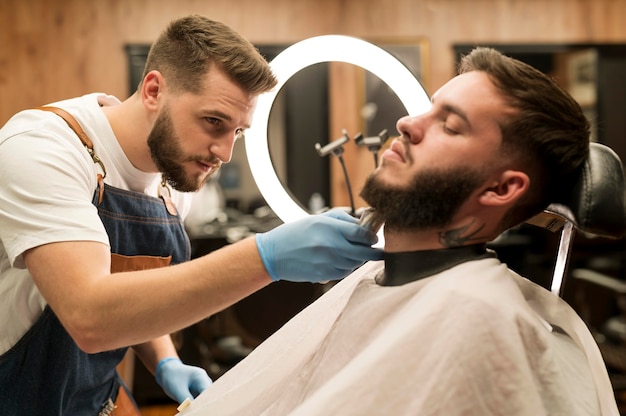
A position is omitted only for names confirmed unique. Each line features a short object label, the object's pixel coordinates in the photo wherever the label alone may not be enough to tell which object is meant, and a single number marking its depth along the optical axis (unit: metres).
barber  1.27
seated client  1.18
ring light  1.59
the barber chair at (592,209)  1.24
